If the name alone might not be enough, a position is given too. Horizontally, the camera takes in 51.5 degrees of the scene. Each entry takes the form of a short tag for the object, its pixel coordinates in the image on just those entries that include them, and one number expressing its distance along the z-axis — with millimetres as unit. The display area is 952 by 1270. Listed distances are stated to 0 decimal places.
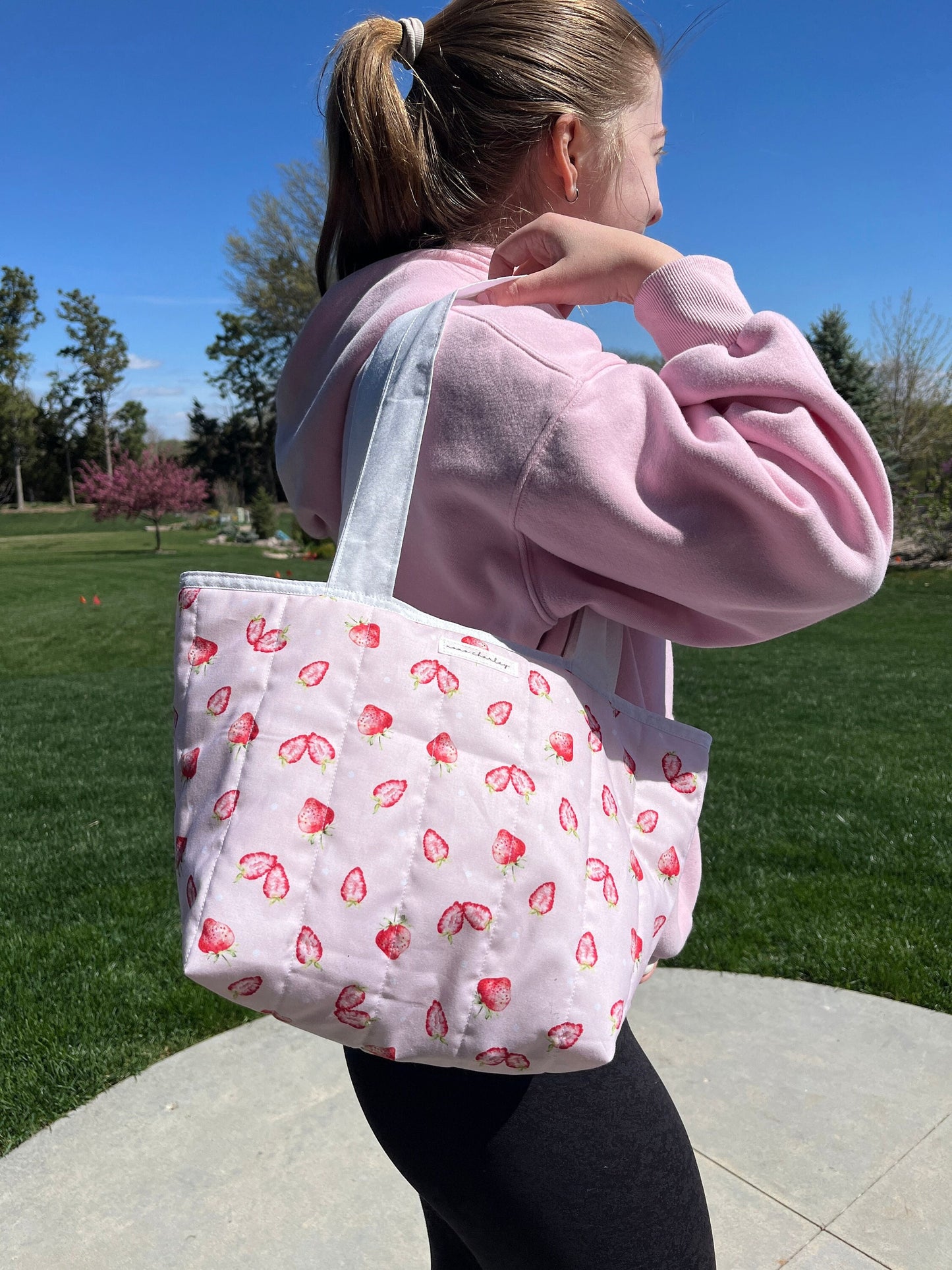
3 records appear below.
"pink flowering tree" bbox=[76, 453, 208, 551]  31141
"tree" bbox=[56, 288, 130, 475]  50156
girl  879
